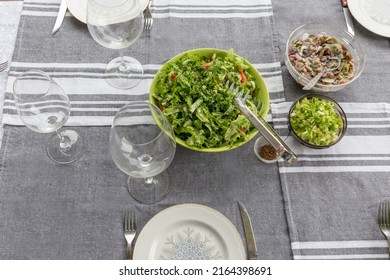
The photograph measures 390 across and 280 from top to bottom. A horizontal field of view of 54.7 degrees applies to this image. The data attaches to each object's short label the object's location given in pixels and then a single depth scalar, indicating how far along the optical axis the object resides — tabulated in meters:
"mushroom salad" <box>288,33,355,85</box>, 1.26
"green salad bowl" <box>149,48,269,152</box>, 1.09
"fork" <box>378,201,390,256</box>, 1.08
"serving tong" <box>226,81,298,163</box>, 1.02
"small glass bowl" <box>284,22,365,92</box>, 1.25
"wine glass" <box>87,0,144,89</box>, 1.14
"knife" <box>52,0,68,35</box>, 1.35
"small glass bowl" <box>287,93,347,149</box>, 1.15
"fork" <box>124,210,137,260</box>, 1.05
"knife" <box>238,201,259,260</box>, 1.05
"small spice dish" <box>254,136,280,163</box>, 1.17
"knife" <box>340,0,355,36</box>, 1.39
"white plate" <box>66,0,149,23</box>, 1.35
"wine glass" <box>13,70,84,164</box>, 1.04
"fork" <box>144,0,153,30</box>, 1.40
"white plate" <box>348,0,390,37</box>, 1.38
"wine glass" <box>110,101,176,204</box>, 0.94
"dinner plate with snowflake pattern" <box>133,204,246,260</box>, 1.01
